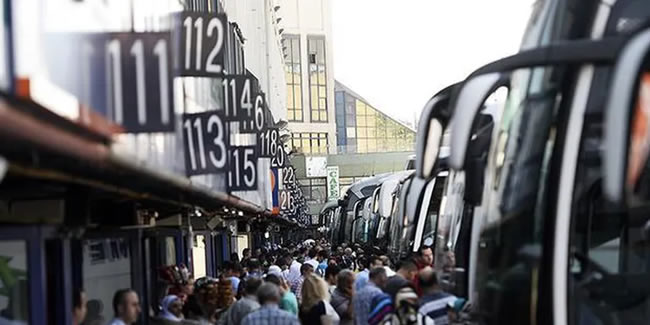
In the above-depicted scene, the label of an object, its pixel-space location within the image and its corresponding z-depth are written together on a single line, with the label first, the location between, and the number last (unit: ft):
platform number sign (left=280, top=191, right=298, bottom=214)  117.60
